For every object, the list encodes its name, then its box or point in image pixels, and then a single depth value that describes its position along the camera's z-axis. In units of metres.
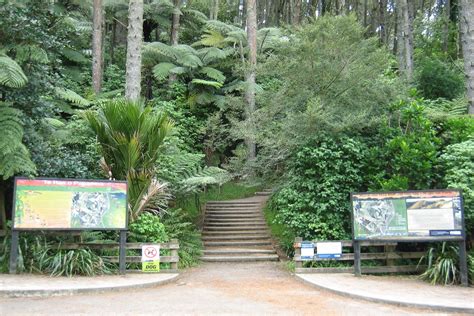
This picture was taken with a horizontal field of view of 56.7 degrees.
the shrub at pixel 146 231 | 10.19
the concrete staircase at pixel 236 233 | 12.23
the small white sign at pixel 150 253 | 9.49
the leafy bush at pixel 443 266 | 8.58
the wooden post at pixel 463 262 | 8.34
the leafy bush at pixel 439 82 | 14.86
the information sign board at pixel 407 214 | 8.61
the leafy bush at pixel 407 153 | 9.64
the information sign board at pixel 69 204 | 8.62
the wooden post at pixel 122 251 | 9.16
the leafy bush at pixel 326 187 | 10.53
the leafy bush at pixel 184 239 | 11.08
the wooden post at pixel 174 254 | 9.84
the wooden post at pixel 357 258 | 9.40
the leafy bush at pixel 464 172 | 8.75
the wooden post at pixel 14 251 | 8.46
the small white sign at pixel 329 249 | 9.85
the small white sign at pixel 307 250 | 9.90
